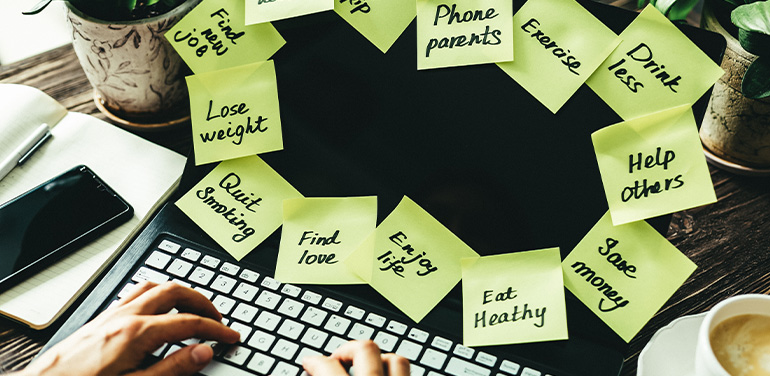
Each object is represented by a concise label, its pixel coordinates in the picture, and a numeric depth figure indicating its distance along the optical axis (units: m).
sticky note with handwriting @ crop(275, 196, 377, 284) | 0.63
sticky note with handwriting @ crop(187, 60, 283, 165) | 0.67
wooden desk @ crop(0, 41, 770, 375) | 0.64
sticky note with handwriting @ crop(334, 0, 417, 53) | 0.61
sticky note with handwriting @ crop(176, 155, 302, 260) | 0.67
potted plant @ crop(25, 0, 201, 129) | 0.71
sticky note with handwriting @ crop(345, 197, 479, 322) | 0.62
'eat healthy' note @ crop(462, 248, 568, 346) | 0.58
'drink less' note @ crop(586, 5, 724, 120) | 0.54
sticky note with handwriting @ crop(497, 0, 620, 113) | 0.56
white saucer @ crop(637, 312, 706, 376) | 0.56
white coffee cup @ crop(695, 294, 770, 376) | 0.51
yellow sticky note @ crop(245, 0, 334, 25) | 0.62
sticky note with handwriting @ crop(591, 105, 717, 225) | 0.55
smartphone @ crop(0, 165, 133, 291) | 0.67
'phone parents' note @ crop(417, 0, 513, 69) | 0.58
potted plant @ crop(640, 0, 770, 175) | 0.59
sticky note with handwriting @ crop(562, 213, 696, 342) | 0.57
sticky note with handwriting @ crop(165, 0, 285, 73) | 0.67
